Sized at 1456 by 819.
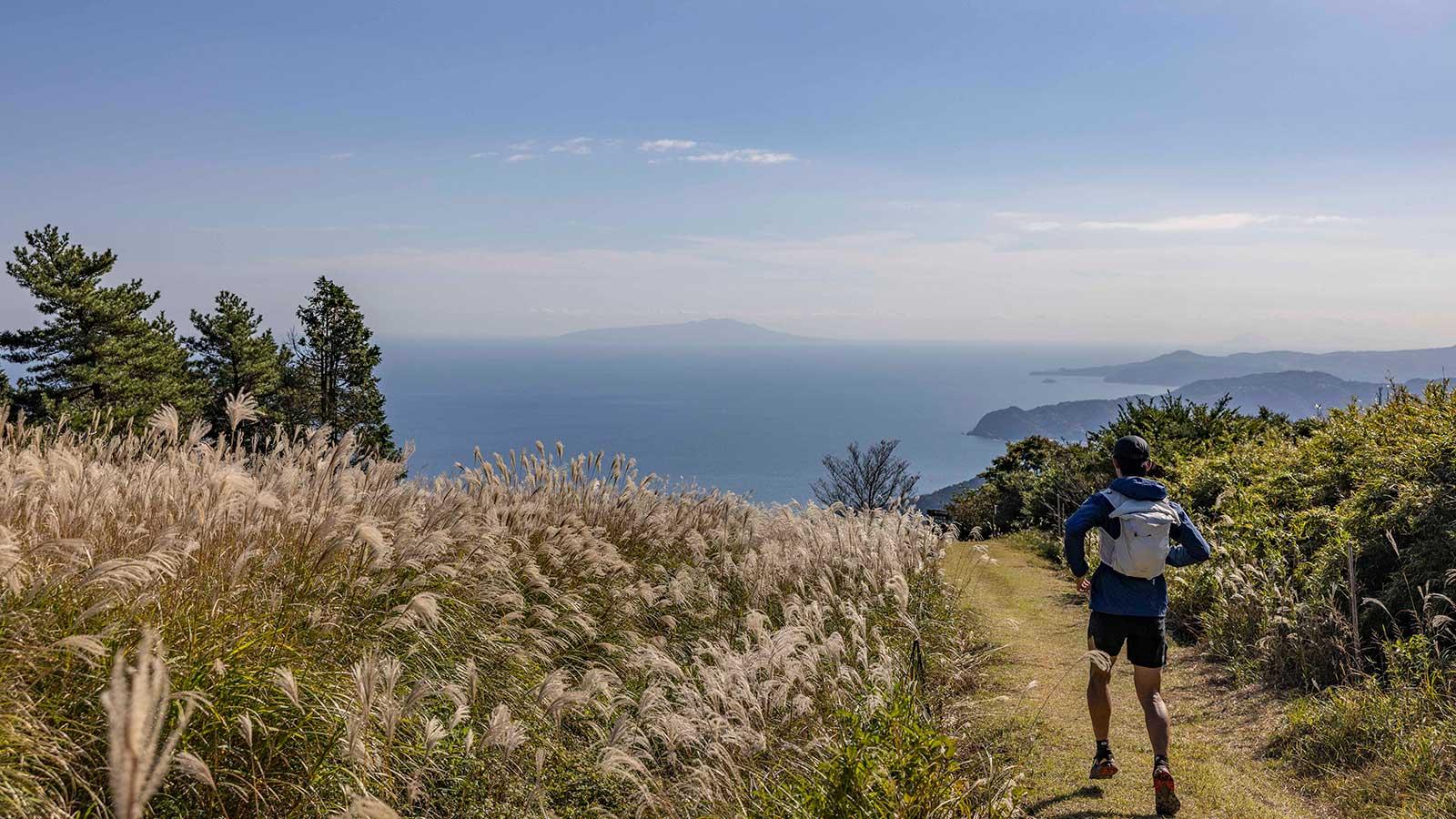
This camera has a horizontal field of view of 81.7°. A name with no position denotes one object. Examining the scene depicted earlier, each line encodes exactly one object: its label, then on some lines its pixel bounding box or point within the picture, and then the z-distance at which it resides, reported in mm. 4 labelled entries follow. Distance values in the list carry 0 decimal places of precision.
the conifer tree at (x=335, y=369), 44656
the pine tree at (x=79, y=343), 35031
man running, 5633
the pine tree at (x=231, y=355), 42781
